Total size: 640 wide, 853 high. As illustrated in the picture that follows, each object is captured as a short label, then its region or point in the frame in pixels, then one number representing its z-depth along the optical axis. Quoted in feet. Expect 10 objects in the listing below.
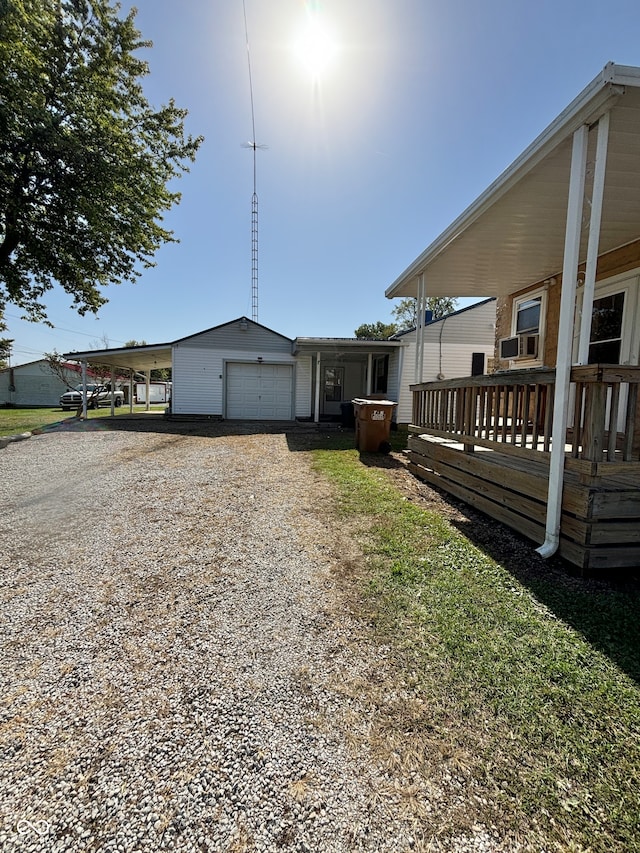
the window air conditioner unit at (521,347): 21.06
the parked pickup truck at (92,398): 73.20
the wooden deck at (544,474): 9.12
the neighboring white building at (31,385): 94.17
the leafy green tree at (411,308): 116.37
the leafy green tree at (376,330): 139.53
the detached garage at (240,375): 46.91
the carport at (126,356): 44.27
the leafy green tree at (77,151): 29.17
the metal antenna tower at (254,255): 57.21
